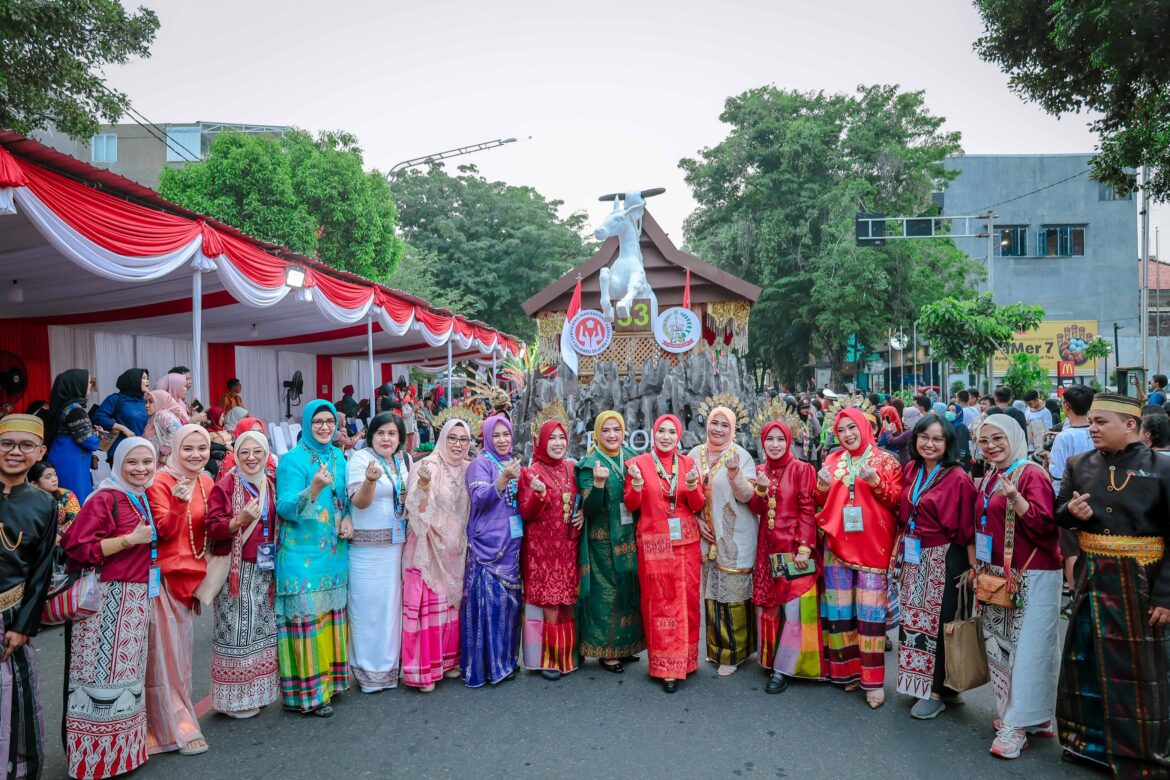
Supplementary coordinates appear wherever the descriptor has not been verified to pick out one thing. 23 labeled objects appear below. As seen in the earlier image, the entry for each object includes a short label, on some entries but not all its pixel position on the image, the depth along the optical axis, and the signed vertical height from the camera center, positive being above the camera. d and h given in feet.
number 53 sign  35.37 +3.55
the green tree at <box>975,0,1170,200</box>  24.63 +11.54
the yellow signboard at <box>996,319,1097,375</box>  83.41 +4.91
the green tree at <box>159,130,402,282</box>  59.52 +16.75
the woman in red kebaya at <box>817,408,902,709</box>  13.62 -2.99
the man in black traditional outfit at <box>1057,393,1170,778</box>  10.53 -3.23
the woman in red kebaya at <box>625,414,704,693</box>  14.55 -3.14
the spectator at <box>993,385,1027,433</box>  26.88 -0.74
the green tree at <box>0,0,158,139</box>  32.14 +15.45
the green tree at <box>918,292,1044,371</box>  45.55 +3.43
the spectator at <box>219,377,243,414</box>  30.89 +0.06
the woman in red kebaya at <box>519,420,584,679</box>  14.93 -3.34
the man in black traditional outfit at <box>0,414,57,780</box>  9.89 -2.40
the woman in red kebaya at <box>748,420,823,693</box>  14.33 -3.35
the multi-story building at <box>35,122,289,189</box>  93.61 +31.41
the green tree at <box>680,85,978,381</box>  69.92 +17.79
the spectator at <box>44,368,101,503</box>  19.33 -0.74
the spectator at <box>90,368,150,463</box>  21.15 -0.22
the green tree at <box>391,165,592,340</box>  99.30 +21.11
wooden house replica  39.58 +5.42
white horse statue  32.22 +5.50
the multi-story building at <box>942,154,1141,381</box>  84.28 +15.70
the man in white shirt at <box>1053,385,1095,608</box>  16.31 -1.29
